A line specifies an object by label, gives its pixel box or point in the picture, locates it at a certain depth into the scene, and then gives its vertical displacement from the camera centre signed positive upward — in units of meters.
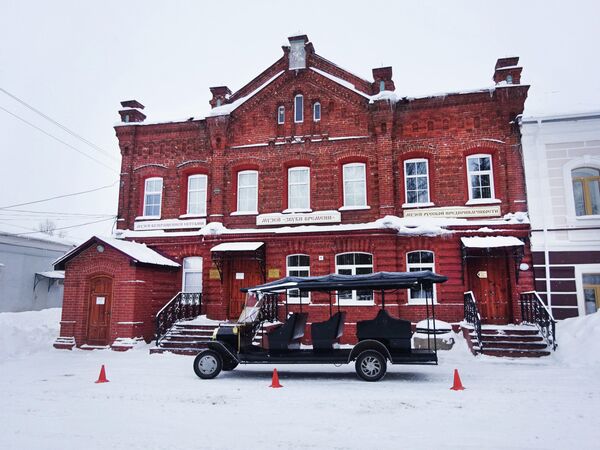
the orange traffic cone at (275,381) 9.50 -1.53
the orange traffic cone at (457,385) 8.91 -1.51
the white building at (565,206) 14.98 +3.31
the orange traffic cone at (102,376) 10.41 -1.57
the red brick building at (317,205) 16.06 +3.81
